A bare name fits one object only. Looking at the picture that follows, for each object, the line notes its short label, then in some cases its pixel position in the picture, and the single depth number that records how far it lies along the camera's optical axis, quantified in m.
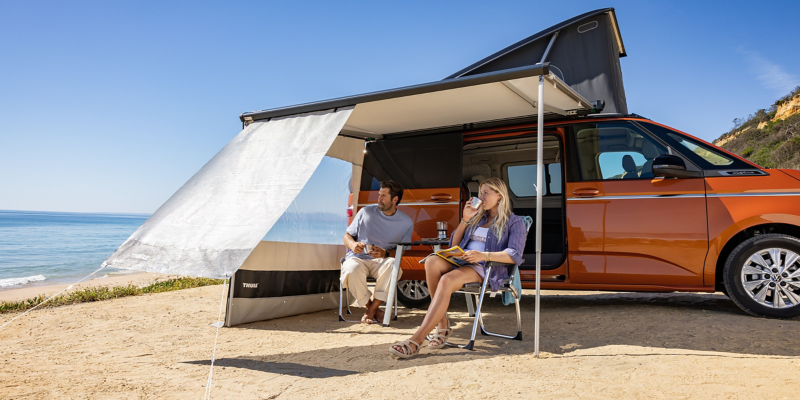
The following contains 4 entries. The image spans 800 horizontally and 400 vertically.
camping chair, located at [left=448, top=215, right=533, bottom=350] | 3.54
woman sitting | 3.48
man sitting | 4.63
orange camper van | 3.96
